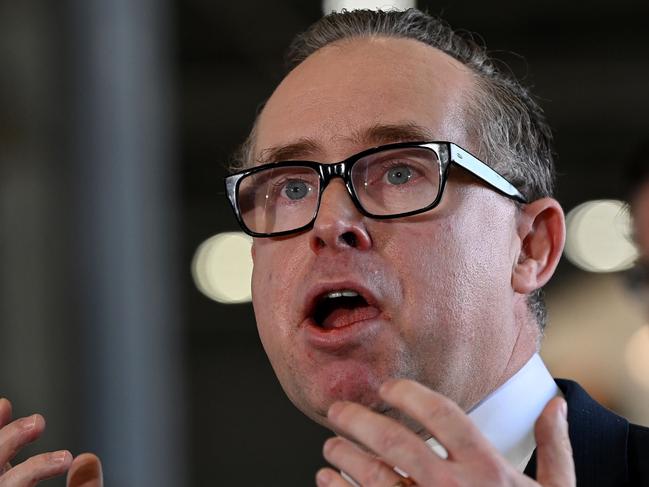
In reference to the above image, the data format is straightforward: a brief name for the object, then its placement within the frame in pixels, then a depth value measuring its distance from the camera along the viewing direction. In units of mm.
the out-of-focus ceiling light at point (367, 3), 4156
